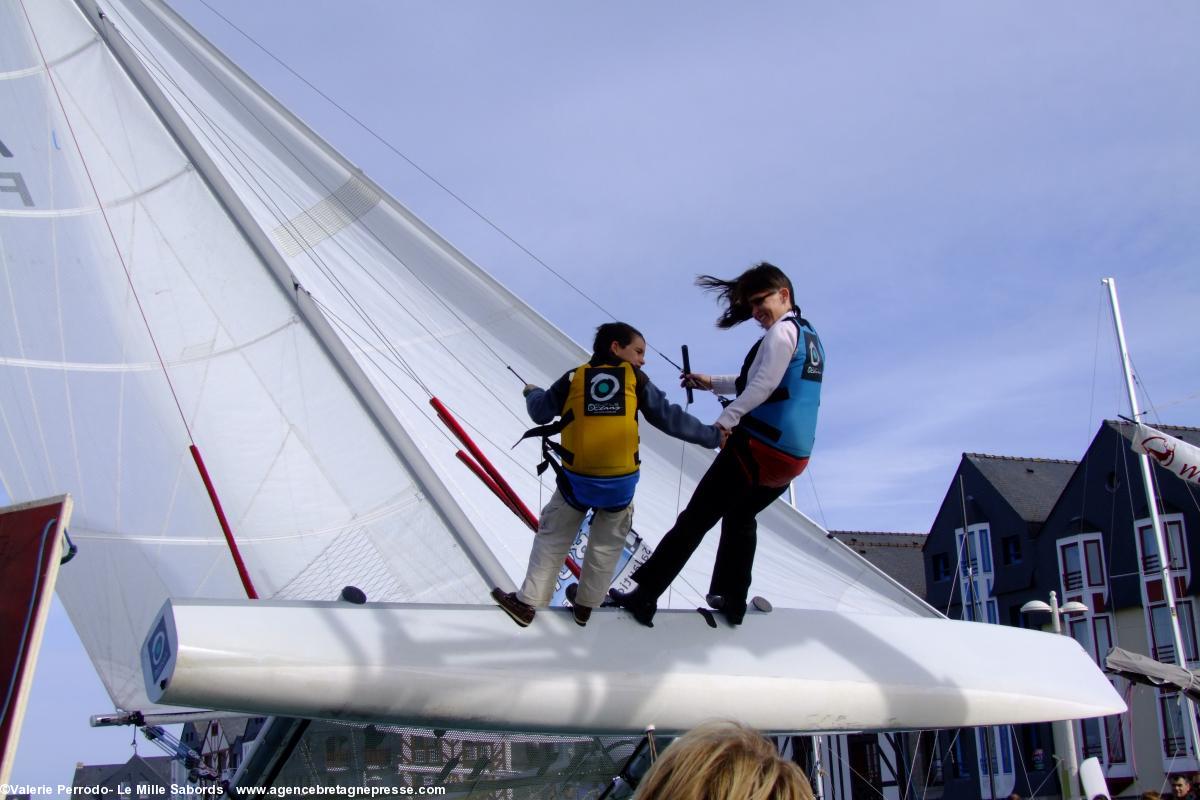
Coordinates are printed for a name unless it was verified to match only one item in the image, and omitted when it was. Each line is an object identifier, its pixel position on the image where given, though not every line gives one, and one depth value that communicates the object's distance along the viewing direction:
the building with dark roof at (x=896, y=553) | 41.69
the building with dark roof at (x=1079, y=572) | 30.77
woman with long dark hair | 5.34
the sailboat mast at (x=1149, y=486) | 22.77
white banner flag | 14.93
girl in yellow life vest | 5.04
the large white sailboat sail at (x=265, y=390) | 6.46
